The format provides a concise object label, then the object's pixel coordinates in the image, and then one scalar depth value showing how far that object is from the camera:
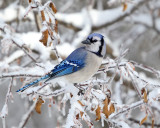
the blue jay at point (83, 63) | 4.22
